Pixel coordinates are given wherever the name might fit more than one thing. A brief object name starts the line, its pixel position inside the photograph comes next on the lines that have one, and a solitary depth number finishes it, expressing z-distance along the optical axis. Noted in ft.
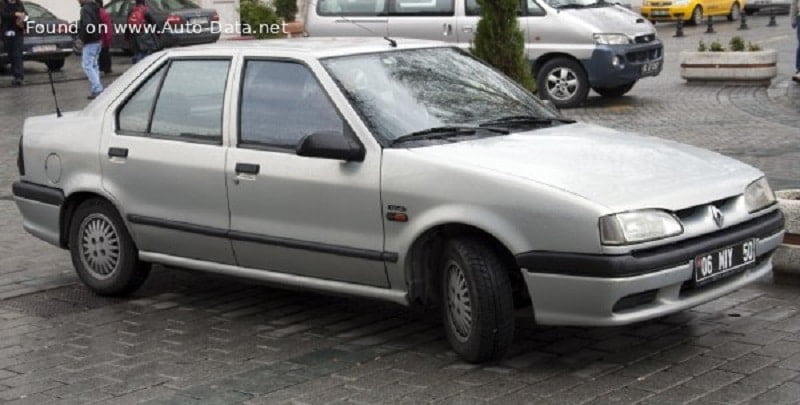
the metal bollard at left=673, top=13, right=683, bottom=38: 106.32
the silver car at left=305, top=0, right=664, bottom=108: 59.16
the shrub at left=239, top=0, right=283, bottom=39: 76.43
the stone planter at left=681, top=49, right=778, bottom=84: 63.31
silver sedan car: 20.61
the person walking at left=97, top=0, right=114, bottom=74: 70.54
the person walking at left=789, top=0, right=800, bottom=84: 63.31
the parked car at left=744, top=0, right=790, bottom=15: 123.03
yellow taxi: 117.19
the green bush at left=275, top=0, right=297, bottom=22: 105.81
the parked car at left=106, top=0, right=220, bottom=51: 92.22
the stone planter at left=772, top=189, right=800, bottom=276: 26.17
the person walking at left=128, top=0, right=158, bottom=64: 75.00
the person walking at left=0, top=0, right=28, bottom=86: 80.59
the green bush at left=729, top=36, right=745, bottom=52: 65.72
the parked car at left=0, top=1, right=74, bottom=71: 86.07
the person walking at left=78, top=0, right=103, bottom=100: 68.18
